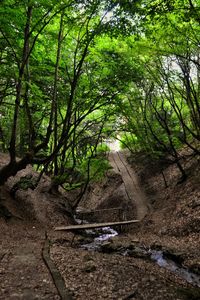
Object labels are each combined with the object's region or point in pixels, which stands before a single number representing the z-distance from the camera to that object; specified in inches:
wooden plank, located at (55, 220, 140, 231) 345.3
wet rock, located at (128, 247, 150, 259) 304.3
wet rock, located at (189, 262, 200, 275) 245.4
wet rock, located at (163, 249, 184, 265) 276.5
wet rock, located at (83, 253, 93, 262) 252.5
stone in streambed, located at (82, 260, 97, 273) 214.0
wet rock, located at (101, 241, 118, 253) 341.9
